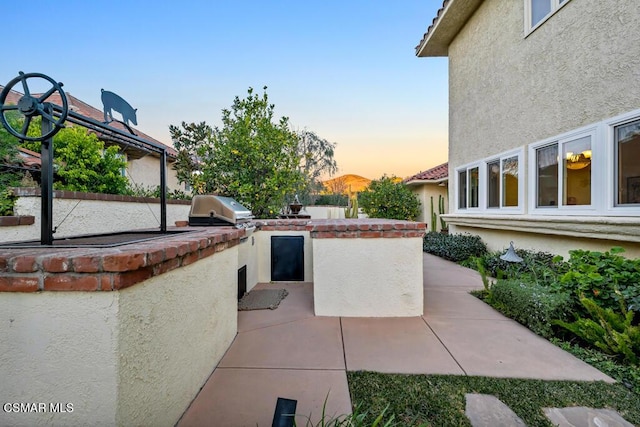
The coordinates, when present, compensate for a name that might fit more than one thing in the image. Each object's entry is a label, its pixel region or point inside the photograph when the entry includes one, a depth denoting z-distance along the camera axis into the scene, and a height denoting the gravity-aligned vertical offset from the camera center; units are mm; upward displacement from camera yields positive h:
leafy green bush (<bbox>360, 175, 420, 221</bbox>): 13930 +420
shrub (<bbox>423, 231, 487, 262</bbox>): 8344 -1181
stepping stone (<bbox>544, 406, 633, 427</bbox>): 2084 -1624
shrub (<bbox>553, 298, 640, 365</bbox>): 2896 -1370
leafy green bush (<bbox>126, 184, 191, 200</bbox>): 7092 +506
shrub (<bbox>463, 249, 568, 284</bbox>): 4641 -1178
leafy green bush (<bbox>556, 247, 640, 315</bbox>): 3383 -926
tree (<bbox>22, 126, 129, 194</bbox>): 5723 +994
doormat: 4540 -1584
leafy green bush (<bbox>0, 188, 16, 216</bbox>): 4113 +148
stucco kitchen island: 1469 -715
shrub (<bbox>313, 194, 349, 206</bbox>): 25172 +965
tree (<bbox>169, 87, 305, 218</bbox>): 7660 +1499
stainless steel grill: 4969 -23
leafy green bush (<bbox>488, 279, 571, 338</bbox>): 3637 -1336
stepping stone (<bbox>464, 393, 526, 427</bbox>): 2094 -1620
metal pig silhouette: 3039 +1222
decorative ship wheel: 1959 +760
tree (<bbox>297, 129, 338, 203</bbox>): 25652 +5058
